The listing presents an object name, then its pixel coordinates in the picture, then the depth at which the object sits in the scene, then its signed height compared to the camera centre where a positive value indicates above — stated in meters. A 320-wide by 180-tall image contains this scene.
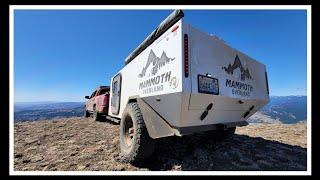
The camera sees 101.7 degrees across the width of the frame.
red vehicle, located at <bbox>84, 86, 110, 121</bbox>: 4.56 -0.52
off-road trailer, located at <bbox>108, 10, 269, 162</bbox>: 1.75 +0.07
